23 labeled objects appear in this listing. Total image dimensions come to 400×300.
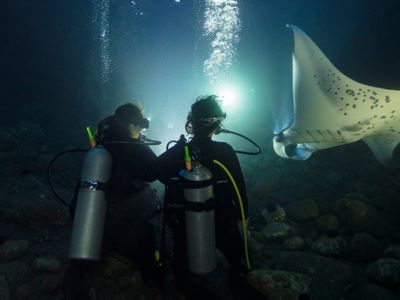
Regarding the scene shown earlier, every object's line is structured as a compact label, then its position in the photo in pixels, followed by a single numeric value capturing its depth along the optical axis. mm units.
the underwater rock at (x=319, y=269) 3297
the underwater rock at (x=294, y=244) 4395
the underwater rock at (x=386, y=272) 3136
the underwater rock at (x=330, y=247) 4117
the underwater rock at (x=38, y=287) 2971
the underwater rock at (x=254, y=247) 4133
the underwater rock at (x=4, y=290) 2857
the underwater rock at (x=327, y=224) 4797
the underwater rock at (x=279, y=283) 2789
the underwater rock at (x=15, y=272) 3144
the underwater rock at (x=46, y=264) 3344
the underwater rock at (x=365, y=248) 3961
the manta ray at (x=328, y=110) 4184
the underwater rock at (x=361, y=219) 4656
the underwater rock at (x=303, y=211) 5238
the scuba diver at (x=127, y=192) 2699
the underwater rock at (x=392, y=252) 3682
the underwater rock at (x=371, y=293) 2959
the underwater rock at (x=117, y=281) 2898
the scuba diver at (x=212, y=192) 2520
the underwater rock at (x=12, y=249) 3506
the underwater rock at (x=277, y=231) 4824
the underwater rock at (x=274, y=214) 5309
